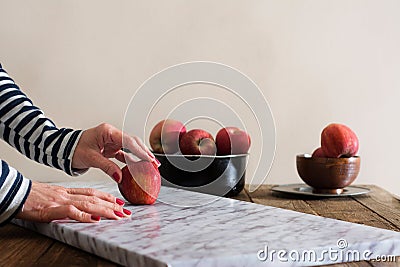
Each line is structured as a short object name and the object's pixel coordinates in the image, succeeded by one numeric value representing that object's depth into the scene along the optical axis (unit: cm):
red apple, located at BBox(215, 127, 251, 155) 187
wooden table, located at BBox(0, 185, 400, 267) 127
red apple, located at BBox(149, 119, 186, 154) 186
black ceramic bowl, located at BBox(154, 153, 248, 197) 181
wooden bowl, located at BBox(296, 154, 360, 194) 183
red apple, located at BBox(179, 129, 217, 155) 182
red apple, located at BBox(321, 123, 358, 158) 183
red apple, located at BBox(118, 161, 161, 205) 159
